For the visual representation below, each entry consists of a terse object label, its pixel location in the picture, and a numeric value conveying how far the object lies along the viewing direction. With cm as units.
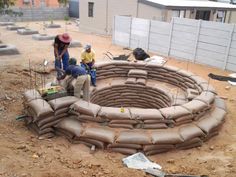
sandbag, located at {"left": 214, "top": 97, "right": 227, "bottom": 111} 721
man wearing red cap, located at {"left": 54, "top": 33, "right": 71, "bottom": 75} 710
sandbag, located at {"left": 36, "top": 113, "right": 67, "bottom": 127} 562
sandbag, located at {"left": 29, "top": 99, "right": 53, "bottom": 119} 554
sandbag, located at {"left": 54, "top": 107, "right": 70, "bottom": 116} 569
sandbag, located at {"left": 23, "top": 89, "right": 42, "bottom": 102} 600
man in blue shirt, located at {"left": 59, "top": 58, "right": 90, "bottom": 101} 633
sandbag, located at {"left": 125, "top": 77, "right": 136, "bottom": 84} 900
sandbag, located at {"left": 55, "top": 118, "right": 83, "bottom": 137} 548
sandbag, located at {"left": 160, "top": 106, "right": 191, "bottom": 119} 577
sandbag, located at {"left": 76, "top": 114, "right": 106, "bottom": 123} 563
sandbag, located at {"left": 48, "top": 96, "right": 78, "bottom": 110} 570
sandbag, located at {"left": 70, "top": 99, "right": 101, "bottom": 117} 561
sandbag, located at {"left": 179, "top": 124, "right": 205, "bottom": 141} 566
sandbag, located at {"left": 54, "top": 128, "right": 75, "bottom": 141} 561
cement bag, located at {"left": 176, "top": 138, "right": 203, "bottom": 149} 571
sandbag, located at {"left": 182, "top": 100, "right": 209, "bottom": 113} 610
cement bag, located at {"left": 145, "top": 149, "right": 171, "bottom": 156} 546
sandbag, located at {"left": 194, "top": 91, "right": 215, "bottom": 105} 661
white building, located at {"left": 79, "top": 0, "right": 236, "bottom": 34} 1525
